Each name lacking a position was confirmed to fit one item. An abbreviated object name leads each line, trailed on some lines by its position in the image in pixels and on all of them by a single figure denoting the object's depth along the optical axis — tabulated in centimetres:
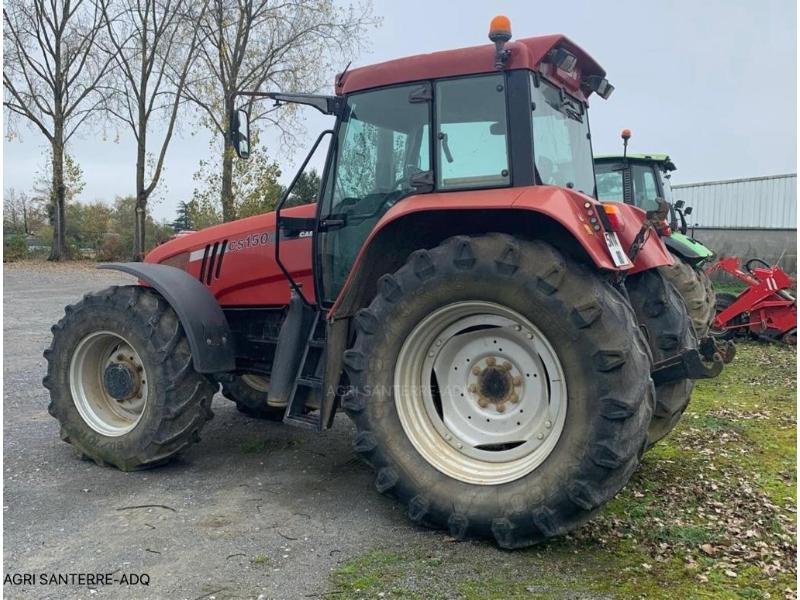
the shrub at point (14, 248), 2744
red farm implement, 1027
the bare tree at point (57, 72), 2736
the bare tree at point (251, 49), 2586
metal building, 1822
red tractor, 332
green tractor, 905
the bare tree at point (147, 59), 2669
